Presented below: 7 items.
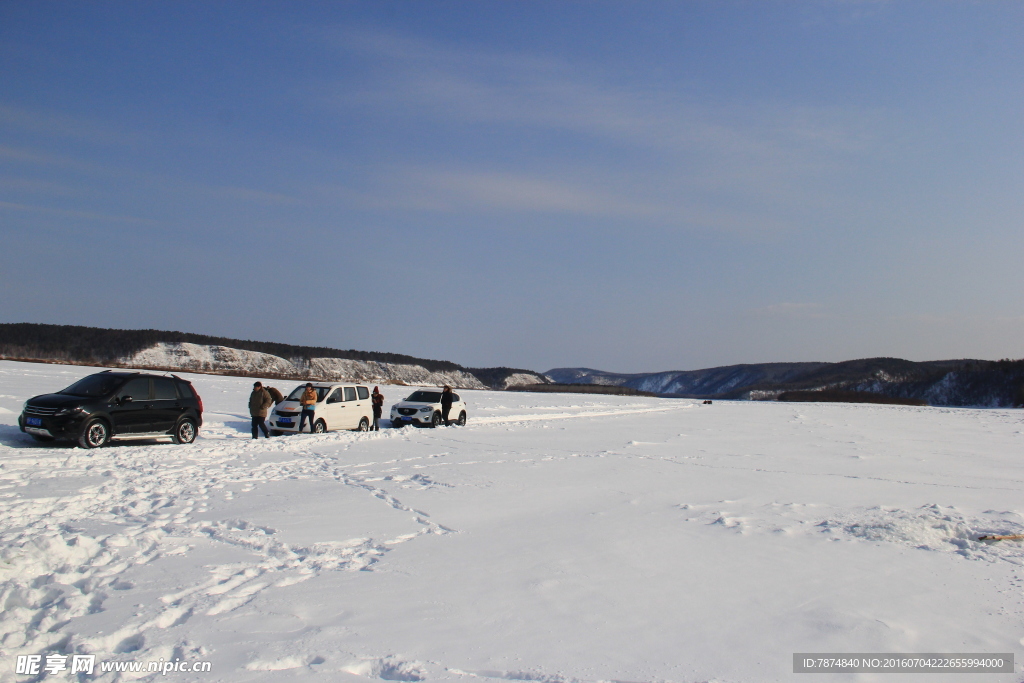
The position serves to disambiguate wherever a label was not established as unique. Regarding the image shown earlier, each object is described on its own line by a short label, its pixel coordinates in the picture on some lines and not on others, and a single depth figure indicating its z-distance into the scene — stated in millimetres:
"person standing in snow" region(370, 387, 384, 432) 23056
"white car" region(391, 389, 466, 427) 24172
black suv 14562
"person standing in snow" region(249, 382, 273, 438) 18734
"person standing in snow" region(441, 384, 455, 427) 24500
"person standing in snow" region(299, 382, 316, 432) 20344
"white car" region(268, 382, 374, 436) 20578
